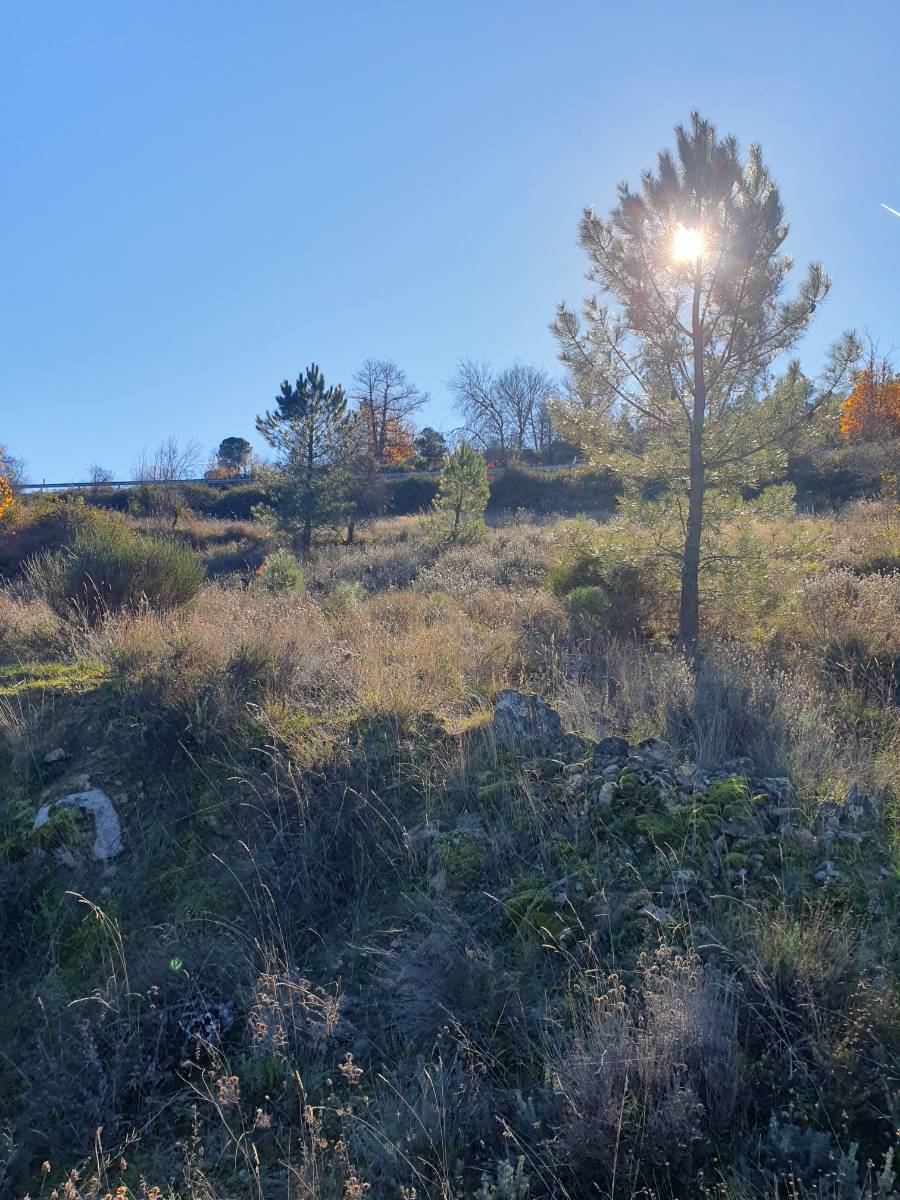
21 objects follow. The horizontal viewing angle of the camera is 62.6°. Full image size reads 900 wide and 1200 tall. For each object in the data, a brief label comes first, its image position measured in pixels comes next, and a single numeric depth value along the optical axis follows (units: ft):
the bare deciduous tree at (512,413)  174.29
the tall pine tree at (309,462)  86.33
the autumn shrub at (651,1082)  7.45
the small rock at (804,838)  11.21
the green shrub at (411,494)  125.86
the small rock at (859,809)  11.91
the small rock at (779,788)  12.41
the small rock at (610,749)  13.58
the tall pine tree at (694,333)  23.77
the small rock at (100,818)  13.96
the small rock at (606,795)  12.40
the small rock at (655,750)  13.53
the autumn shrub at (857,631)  20.95
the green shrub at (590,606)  29.19
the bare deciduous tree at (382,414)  169.89
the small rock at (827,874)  10.48
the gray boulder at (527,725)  14.65
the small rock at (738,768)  13.42
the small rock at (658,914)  9.78
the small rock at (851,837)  11.28
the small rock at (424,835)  12.74
